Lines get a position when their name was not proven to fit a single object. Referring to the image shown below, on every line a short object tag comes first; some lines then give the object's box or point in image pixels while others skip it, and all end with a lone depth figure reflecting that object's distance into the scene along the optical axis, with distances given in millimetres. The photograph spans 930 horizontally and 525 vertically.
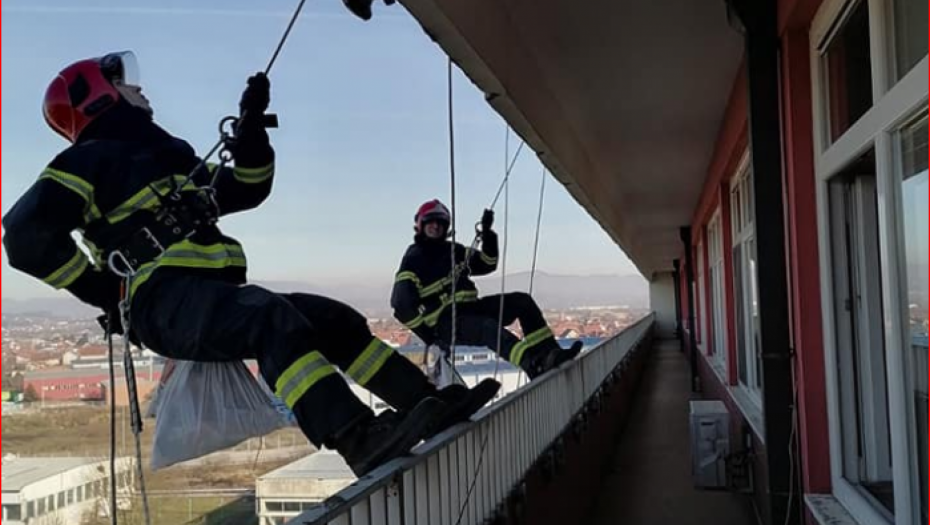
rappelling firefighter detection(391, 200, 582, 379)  5254
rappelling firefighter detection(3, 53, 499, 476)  2307
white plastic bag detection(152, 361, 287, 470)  2525
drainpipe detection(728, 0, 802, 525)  3133
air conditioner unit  4770
